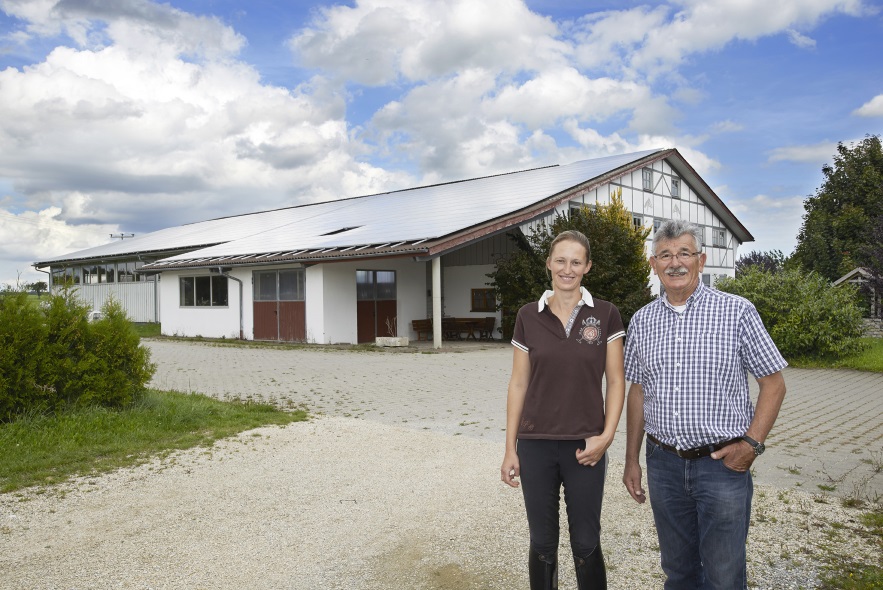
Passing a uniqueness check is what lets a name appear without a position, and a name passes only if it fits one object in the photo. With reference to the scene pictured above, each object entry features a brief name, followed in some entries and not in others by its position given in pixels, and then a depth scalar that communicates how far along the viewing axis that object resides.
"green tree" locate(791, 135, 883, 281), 38.16
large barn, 20.53
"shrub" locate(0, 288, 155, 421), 7.72
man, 2.67
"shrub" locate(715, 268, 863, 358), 15.02
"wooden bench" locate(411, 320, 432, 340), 23.17
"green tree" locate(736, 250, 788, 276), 41.41
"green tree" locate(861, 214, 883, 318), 19.94
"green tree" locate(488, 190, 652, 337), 20.48
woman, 2.93
